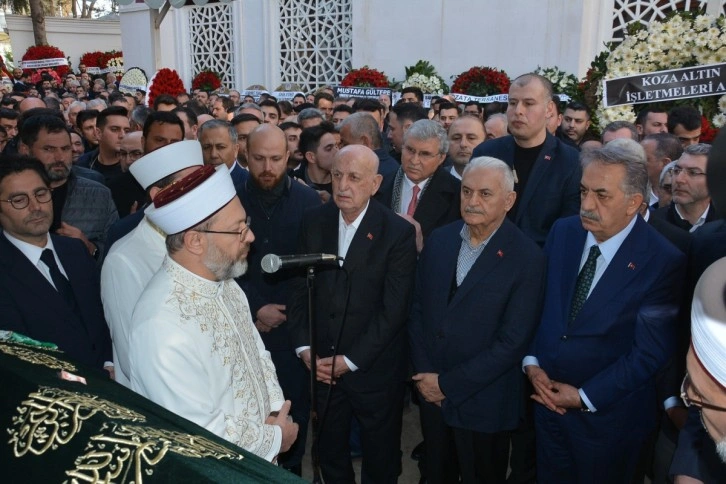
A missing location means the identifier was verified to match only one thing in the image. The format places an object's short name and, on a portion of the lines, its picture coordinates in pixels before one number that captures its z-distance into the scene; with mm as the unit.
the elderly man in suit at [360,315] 3785
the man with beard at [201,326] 2332
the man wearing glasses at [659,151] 5129
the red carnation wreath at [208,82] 17266
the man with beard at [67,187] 4730
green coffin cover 1374
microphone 2568
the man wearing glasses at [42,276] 3168
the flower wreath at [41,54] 22469
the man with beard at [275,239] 4391
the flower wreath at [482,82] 11789
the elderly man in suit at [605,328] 3191
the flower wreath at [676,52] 6121
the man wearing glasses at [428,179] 4504
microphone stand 2934
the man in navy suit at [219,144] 5410
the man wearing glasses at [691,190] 4238
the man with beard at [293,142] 7059
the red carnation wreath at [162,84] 11984
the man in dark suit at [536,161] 4355
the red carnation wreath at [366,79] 13617
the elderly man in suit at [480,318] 3480
